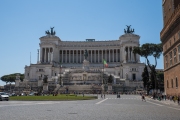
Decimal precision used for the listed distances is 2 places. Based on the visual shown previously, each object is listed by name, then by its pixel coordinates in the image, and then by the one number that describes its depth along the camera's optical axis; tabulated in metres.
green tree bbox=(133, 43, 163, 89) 64.44
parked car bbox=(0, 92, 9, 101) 38.66
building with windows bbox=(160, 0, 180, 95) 39.34
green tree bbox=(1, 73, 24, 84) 132.62
